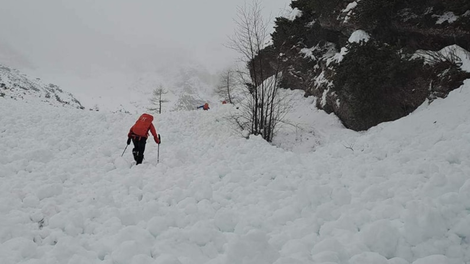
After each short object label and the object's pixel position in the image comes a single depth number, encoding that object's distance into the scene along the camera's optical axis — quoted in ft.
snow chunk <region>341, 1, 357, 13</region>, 43.84
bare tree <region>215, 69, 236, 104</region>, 119.59
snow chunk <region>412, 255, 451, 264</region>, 9.25
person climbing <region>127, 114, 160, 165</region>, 27.61
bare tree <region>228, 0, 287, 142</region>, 41.71
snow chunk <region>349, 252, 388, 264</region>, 9.80
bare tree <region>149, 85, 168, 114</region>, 139.46
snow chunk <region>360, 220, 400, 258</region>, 10.46
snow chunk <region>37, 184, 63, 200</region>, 17.24
